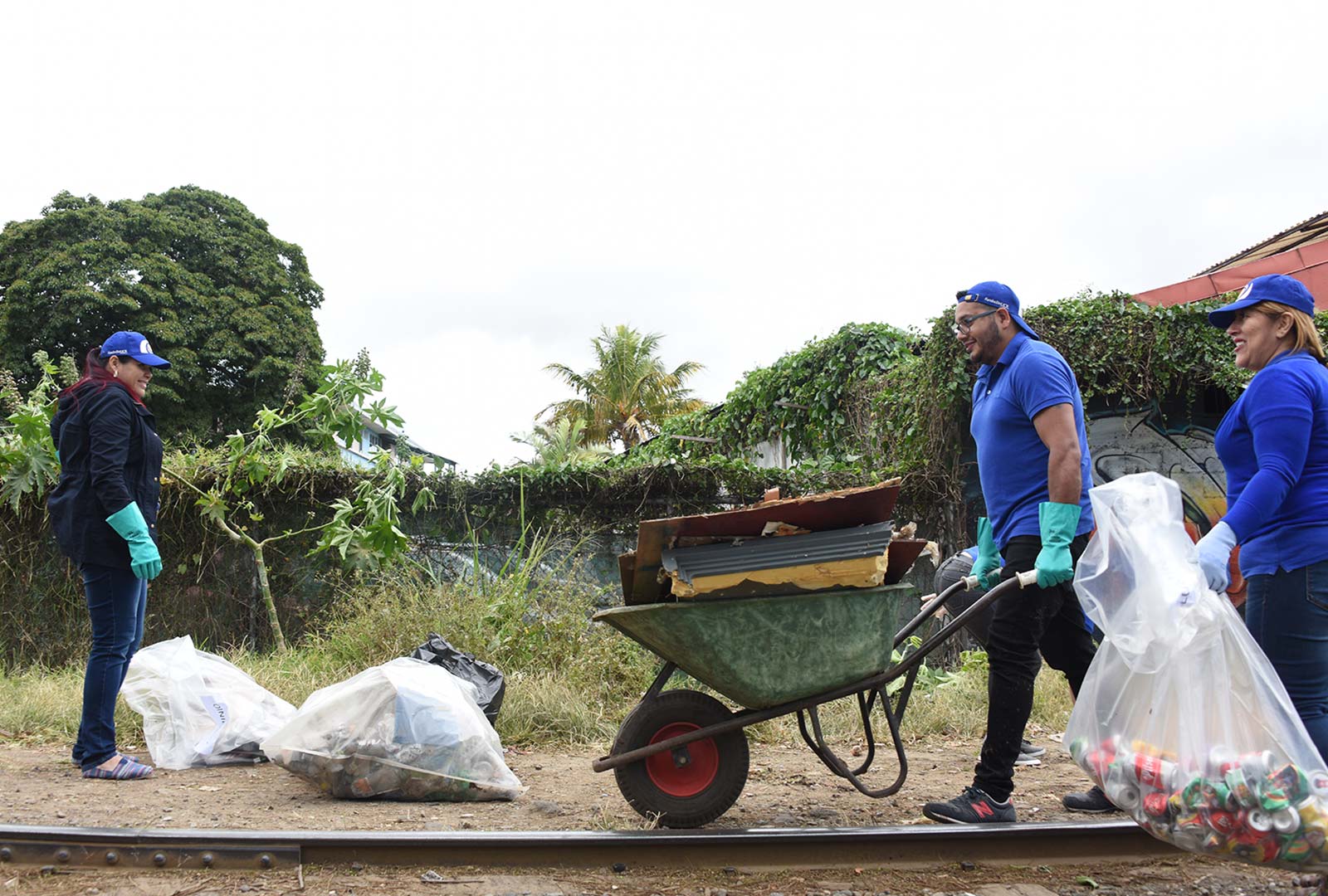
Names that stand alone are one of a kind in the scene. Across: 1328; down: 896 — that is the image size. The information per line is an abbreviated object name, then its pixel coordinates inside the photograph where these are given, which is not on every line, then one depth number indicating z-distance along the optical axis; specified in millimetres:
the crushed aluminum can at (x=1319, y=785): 2494
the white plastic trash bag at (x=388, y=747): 4027
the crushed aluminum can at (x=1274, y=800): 2471
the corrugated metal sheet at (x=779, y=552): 3293
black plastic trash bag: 5109
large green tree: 23922
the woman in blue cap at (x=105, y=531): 4379
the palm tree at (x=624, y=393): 31672
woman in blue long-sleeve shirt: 2789
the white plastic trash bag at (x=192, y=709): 4750
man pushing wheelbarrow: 3391
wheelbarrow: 3303
